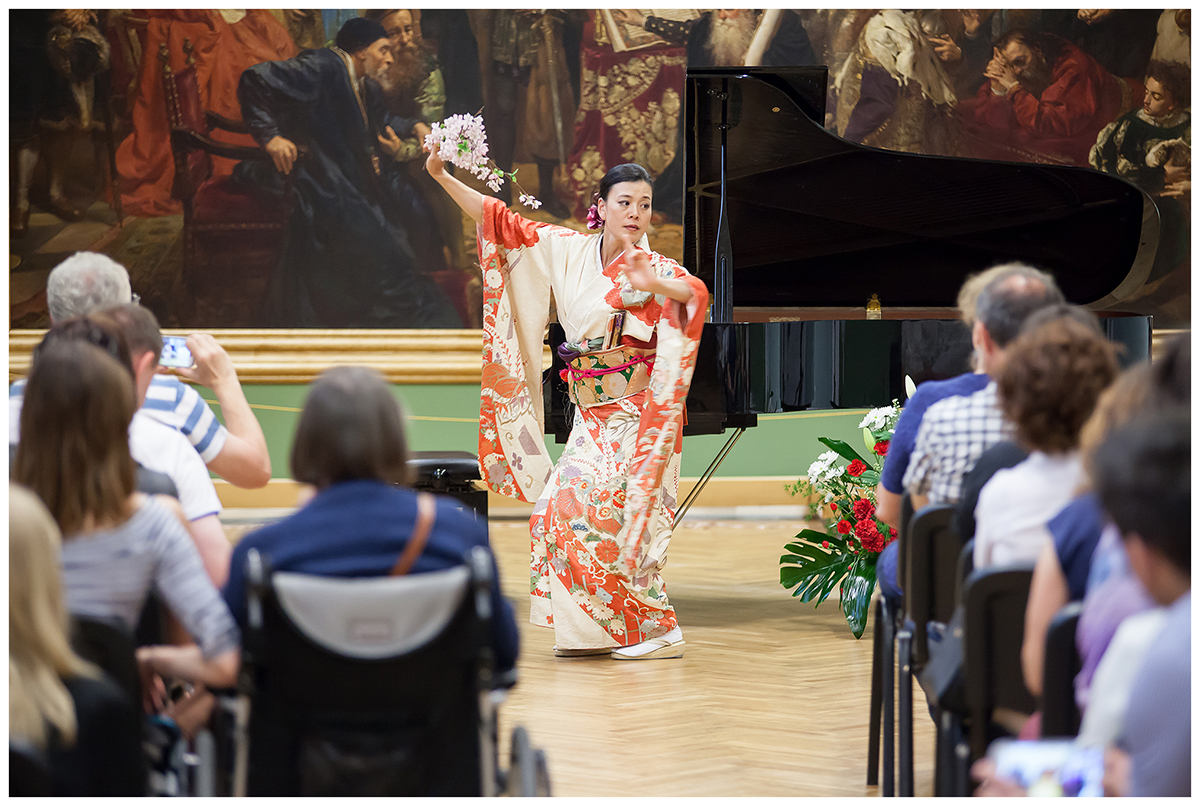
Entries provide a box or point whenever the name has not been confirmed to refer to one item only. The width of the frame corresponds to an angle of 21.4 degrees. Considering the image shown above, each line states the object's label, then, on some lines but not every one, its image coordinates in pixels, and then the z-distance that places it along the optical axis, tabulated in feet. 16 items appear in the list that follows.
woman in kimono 32.96
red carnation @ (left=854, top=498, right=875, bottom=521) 34.07
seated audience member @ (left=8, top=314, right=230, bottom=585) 27.61
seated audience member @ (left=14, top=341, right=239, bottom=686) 23.38
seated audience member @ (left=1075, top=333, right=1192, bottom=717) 20.47
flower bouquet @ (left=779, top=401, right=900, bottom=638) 34.04
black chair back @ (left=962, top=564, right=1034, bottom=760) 24.94
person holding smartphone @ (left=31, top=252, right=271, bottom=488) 28.52
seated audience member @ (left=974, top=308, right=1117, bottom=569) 25.34
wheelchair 21.60
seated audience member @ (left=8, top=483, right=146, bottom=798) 20.01
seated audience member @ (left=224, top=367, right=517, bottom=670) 22.37
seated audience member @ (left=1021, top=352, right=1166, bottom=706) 22.93
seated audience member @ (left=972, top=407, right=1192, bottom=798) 17.08
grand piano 34.83
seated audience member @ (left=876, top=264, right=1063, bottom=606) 27.98
